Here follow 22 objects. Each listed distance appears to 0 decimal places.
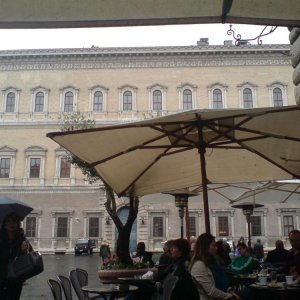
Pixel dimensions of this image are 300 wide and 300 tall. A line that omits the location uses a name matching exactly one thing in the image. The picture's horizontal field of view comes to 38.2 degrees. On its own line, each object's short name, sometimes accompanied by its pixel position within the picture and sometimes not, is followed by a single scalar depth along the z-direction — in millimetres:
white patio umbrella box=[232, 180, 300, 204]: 8058
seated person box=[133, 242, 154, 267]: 10162
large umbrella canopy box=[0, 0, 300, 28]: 2275
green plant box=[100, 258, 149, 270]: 9570
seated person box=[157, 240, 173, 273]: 7899
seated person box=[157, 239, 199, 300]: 3396
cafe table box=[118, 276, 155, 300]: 5055
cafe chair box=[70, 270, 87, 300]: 5311
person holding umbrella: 4164
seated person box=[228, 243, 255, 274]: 6312
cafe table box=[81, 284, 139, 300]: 4852
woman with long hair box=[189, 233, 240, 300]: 3850
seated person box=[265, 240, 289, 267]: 7945
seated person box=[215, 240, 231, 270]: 7385
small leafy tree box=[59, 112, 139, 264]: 10203
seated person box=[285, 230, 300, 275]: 5098
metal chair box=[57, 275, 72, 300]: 4818
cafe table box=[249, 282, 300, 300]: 4289
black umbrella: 6824
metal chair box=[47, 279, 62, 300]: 4369
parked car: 27297
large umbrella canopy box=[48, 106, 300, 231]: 4171
